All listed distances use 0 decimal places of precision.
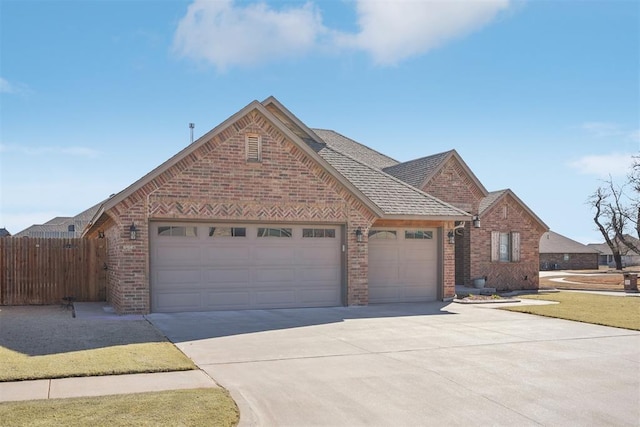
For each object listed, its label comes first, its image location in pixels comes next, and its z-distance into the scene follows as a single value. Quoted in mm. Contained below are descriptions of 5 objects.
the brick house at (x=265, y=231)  15484
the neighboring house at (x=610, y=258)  82688
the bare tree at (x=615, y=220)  52716
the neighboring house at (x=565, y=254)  63906
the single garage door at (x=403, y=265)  19047
